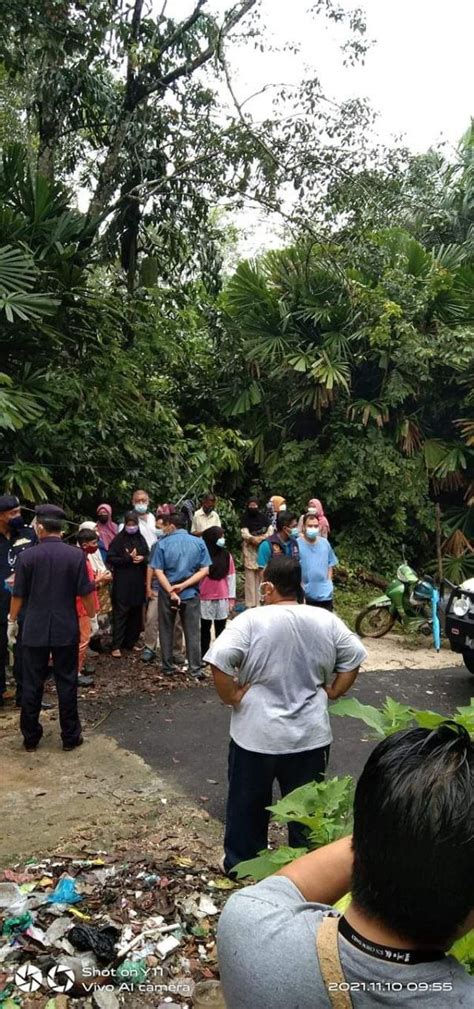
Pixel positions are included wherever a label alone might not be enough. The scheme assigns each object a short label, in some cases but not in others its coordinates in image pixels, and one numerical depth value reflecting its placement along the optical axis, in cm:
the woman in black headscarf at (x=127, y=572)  734
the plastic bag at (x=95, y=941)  285
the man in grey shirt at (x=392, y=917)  103
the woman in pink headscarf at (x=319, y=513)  823
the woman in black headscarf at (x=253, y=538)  916
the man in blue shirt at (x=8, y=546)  583
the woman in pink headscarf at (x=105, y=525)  776
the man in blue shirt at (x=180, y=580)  687
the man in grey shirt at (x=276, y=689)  317
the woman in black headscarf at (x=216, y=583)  738
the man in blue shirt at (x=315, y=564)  737
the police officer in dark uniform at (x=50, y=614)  514
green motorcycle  910
